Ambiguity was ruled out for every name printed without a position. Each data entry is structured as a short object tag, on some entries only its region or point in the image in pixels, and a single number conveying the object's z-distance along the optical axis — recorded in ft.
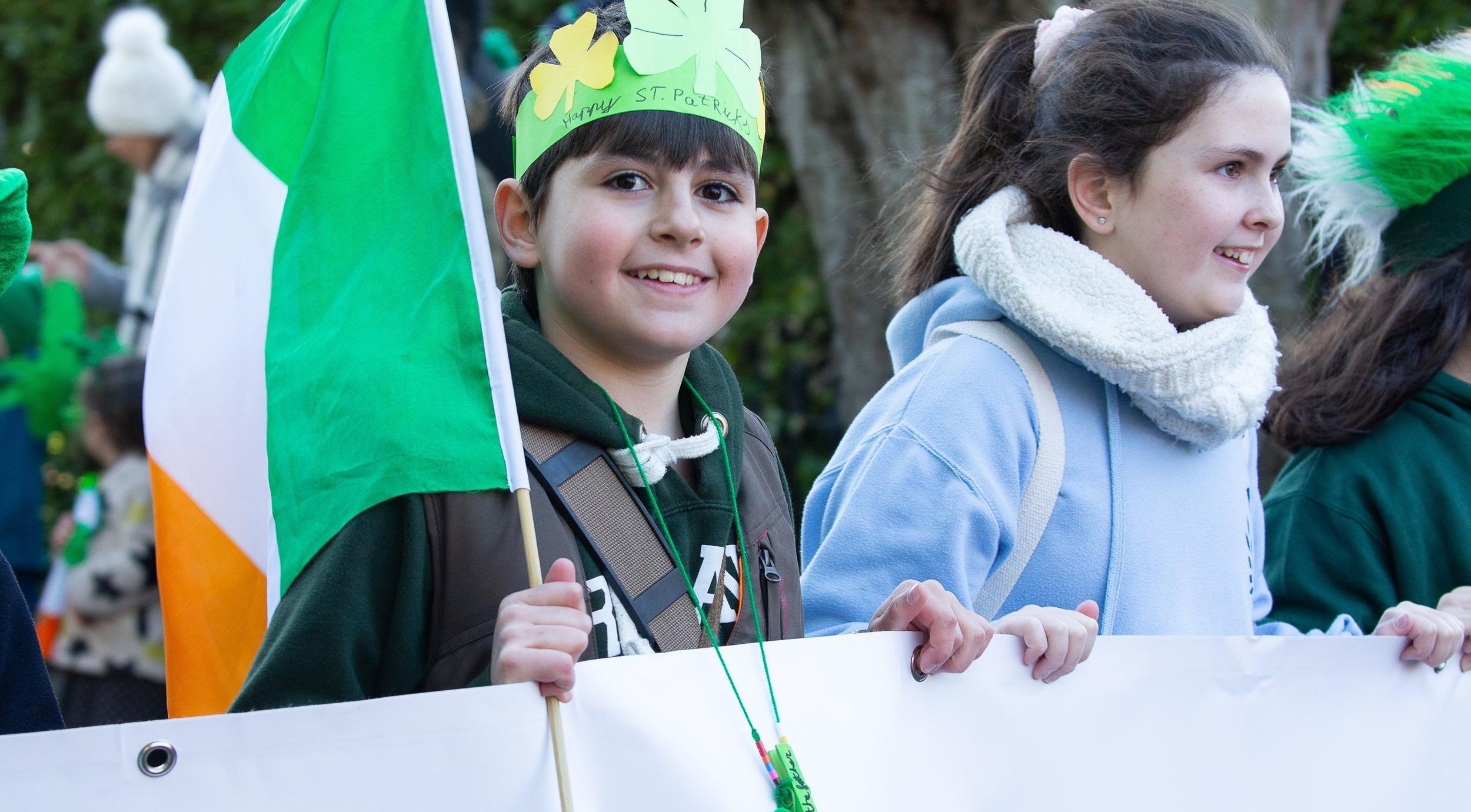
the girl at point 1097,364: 7.20
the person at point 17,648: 6.39
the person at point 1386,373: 9.03
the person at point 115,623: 13.98
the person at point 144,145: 19.34
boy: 5.74
